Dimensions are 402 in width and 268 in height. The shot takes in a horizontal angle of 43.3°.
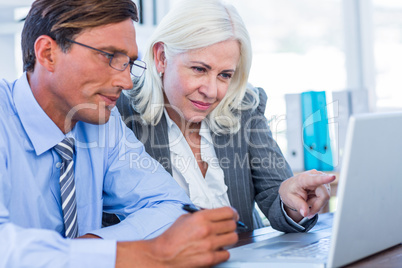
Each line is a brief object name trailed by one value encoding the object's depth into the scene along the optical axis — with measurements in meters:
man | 1.31
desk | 1.04
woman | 1.83
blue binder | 2.95
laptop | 0.92
